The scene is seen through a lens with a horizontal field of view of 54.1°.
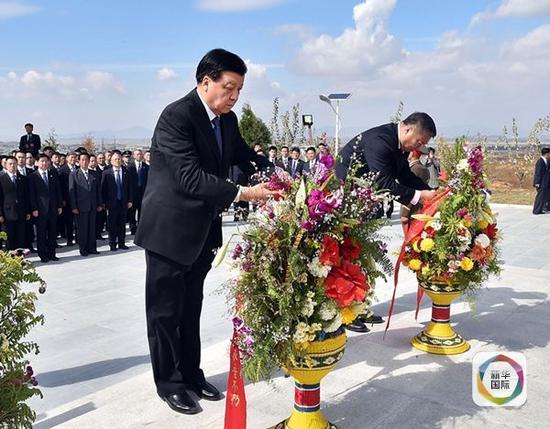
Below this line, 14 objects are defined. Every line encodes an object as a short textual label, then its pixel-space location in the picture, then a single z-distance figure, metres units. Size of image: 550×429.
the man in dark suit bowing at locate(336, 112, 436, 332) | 3.85
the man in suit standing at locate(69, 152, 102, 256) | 9.12
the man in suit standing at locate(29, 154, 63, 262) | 8.56
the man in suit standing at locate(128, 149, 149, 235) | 10.73
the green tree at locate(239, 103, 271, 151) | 20.56
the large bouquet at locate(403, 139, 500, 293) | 3.77
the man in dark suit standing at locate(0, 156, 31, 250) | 8.38
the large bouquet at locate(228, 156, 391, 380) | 2.33
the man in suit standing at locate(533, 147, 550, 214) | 13.45
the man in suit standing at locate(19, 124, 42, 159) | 14.30
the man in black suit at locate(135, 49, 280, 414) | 2.75
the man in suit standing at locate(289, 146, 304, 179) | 13.61
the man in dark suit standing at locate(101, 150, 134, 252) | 9.52
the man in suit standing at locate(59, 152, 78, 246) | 9.68
